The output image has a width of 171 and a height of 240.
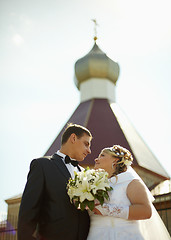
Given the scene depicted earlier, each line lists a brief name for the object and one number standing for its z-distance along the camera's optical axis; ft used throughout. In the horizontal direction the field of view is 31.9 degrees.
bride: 10.52
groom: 10.53
